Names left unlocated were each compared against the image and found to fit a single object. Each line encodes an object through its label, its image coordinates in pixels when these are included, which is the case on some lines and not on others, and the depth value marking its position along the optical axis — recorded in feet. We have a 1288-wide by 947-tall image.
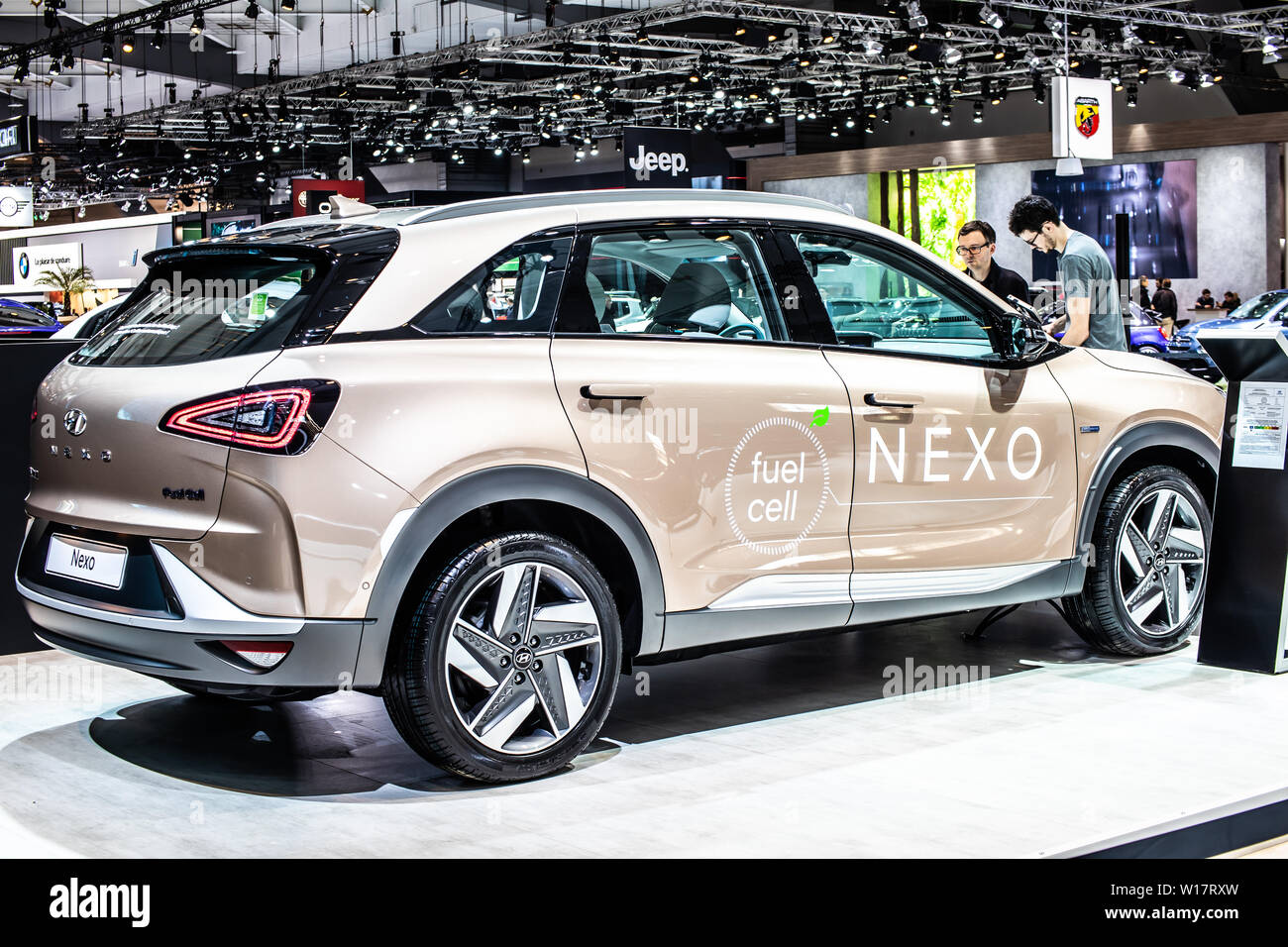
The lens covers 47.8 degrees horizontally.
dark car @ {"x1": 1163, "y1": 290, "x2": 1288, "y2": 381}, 68.90
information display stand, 17.21
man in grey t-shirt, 20.13
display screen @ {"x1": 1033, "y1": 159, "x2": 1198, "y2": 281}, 89.71
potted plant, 105.19
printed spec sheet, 17.34
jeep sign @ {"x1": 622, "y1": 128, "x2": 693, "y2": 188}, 37.42
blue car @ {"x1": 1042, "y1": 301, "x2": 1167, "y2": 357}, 71.51
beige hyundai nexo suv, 12.03
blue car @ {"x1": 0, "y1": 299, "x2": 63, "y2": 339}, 70.13
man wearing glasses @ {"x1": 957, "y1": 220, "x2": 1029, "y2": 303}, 22.75
